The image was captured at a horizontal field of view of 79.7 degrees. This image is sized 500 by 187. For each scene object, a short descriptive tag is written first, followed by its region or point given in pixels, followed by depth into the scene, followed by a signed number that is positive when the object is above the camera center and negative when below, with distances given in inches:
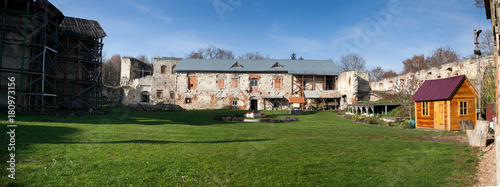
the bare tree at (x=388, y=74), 2901.1 +276.9
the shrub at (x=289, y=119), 988.4 -56.7
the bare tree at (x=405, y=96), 1009.5 +22.3
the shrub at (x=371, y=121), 893.8 -56.5
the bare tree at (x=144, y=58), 3198.8 +467.0
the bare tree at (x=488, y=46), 1329.7 +254.9
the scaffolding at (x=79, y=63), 1095.6 +148.0
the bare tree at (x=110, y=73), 2382.4 +232.5
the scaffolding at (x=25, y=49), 819.4 +150.3
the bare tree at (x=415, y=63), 2213.3 +298.5
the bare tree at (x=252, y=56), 3254.4 +498.7
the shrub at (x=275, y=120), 939.3 -57.6
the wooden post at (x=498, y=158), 218.9 -40.5
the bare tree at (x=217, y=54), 2886.3 +469.7
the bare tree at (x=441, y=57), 1950.1 +304.4
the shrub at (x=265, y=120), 936.3 -56.7
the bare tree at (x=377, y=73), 2890.0 +284.1
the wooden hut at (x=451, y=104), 665.6 -3.6
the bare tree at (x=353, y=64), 2285.9 +304.2
